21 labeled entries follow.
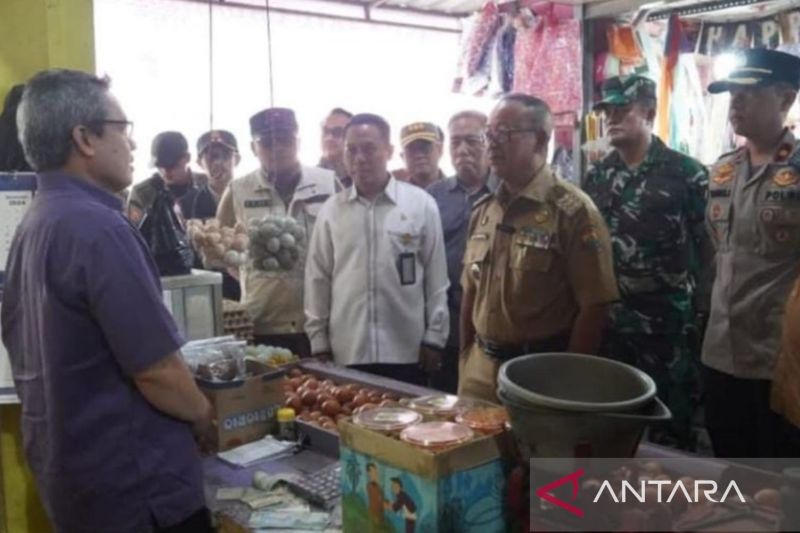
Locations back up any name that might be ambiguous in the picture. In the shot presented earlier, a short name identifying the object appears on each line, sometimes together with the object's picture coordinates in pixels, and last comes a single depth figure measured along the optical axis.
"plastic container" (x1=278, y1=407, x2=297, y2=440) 2.18
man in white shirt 2.99
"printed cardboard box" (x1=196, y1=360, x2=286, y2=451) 2.10
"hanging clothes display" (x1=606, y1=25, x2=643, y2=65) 3.75
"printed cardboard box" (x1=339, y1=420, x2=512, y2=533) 1.34
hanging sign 4.08
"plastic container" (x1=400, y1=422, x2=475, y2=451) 1.38
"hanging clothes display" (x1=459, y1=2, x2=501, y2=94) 4.18
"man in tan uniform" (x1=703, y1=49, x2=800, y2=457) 2.49
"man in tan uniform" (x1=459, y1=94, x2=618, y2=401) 2.40
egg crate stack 3.10
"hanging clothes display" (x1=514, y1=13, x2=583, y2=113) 3.75
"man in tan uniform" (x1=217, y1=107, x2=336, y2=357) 3.29
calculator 1.74
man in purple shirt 1.50
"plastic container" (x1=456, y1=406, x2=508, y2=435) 1.50
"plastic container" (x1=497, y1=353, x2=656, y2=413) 1.48
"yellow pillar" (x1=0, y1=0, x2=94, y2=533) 2.33
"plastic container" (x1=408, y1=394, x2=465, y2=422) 1.60
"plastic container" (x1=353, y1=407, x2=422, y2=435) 1.48
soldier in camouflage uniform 2.96
